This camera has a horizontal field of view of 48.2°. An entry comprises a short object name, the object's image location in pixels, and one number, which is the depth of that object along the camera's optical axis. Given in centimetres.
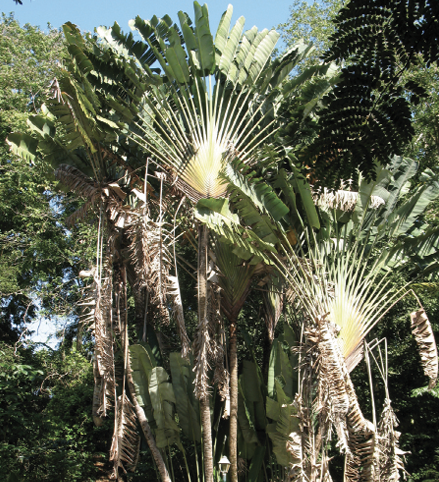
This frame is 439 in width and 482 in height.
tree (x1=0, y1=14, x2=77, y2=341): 1276
